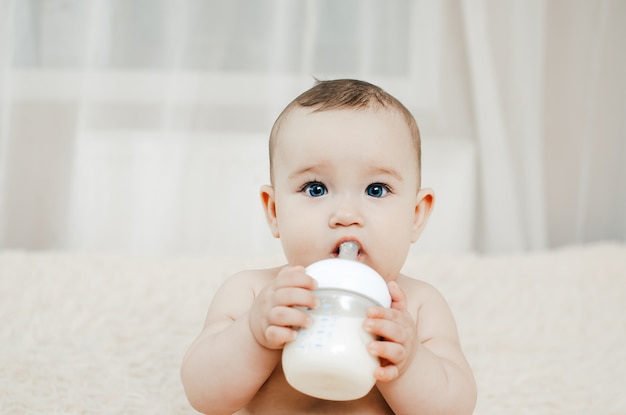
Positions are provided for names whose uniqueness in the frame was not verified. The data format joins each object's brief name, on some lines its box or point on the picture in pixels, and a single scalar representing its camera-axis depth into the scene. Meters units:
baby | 0.83
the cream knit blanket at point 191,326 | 1.17
